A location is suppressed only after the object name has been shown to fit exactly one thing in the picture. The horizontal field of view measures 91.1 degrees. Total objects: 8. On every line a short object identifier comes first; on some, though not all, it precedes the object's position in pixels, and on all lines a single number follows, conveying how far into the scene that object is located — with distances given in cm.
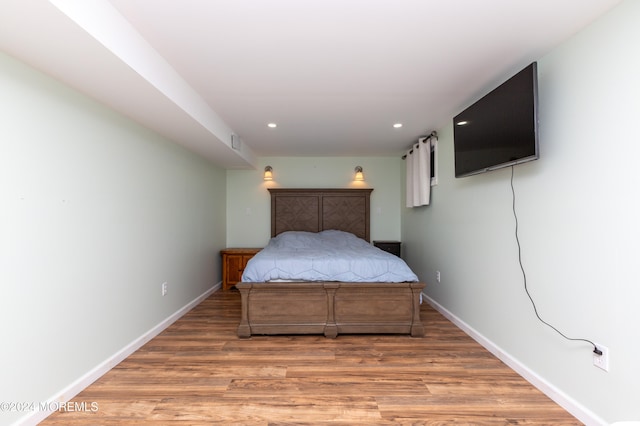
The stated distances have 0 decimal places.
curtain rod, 351
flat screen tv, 181
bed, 282
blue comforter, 286
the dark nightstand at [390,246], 471
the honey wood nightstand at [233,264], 456
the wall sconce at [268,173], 486
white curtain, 370
